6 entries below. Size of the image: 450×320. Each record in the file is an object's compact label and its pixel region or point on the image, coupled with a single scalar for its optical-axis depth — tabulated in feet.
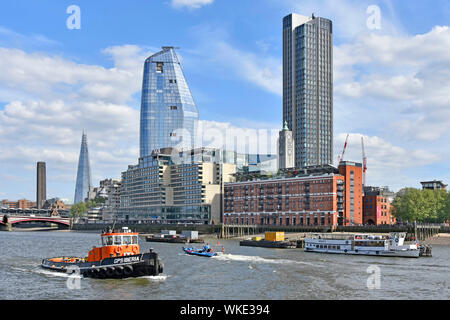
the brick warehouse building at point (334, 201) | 647.56
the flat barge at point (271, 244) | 466.29
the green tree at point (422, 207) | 619.67
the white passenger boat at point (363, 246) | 371.56
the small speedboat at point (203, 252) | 362.53
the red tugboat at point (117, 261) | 236.84
